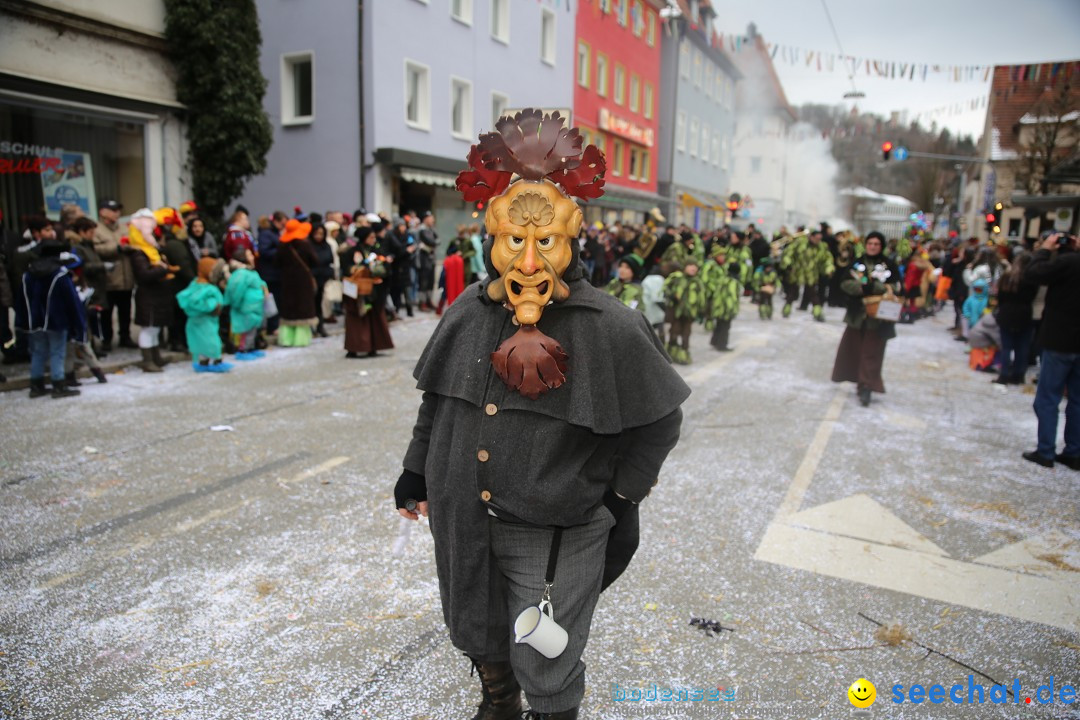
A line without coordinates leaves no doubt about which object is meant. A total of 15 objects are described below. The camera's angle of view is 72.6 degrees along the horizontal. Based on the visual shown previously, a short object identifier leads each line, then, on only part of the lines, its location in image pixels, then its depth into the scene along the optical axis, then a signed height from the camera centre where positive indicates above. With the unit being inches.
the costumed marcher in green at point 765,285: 646.5 -25.3
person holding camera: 245.0 -29.2
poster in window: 491.3 +28.0
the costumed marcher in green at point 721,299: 458.6 -27.2
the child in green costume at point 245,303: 387.5 -35.8
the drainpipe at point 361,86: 736.3 +154.1
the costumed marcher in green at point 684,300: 422.6 -26.3
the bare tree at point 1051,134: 903.1 +174.6
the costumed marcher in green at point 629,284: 359.3 -16.4
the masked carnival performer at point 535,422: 84.3 -20.3
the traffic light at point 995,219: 821.9 +55.1
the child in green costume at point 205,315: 348.2 -39.3
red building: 1184.2 +262.7
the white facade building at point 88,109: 443.5 +77.1
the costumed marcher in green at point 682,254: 438.0 -0.6
